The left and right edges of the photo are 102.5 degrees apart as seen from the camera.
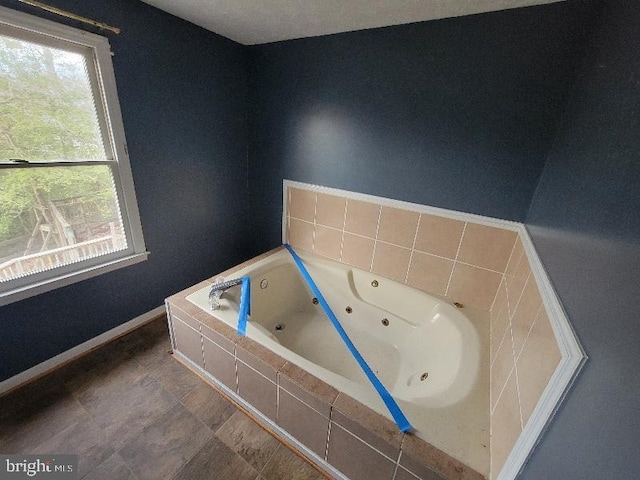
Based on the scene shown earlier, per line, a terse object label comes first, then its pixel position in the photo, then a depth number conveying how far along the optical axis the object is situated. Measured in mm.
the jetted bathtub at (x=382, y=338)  1032
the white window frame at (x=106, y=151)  1189
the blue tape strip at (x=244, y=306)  1364
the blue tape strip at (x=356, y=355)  985
